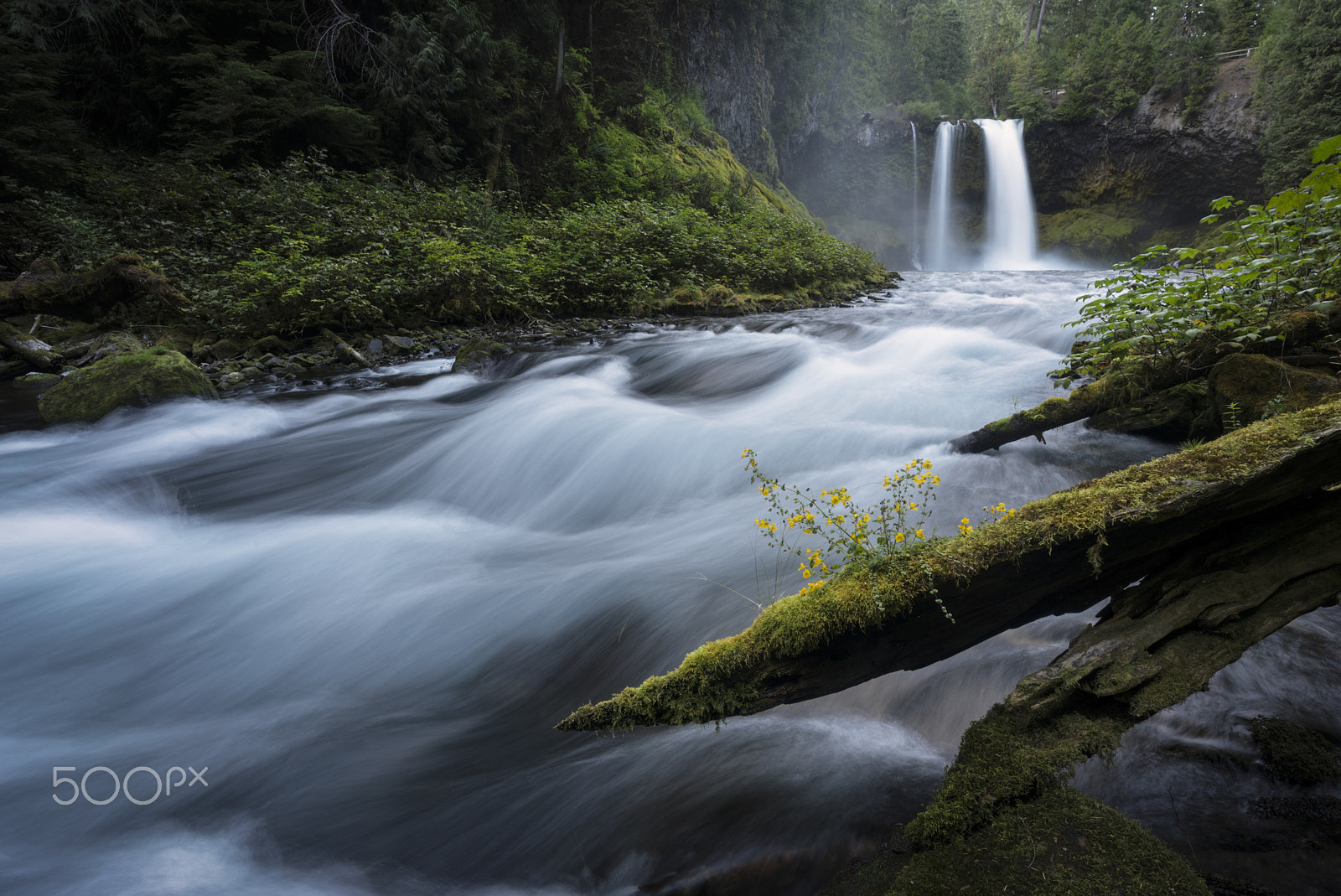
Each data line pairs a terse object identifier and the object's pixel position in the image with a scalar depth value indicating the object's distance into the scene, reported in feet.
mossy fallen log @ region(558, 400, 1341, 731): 6.05
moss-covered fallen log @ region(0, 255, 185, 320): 27.78
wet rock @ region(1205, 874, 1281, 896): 5.29
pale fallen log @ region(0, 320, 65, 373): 25.59
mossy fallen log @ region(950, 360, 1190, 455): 13.20
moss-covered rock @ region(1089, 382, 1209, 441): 12.76
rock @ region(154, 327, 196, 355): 26.71
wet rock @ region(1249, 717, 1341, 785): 6.57
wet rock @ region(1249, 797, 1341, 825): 5.99
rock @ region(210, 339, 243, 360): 26.89
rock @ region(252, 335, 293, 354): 27.45
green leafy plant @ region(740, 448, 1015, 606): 6.81
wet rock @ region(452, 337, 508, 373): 26.66
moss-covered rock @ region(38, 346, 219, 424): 20.45
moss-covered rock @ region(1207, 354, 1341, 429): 9.64
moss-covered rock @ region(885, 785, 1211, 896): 4.42
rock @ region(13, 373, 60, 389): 24.08
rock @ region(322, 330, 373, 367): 27.58
